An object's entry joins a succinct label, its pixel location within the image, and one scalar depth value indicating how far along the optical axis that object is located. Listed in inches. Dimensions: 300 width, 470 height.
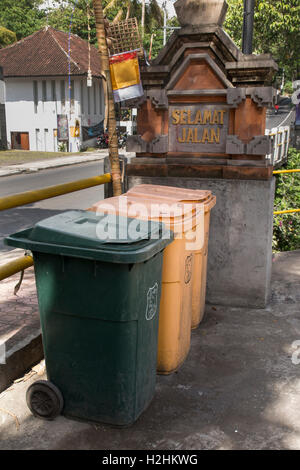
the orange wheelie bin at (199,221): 179.9
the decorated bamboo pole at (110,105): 218.8
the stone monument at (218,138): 209.2
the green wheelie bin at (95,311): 124.2
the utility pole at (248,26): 390.0
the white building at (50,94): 1428.4
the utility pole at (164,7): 1392.1
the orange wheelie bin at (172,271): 153.9
